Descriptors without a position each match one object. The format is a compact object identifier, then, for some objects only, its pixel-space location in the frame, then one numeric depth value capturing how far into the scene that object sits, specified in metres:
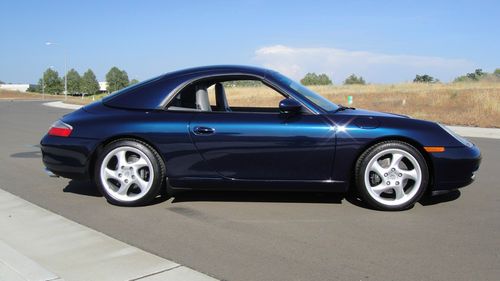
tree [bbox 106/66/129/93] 107.05
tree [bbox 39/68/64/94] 100.44
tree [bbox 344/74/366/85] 99.89
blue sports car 4.45
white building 141.45
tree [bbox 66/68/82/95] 104.00
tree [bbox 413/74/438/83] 76.88
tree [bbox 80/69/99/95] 104.81
